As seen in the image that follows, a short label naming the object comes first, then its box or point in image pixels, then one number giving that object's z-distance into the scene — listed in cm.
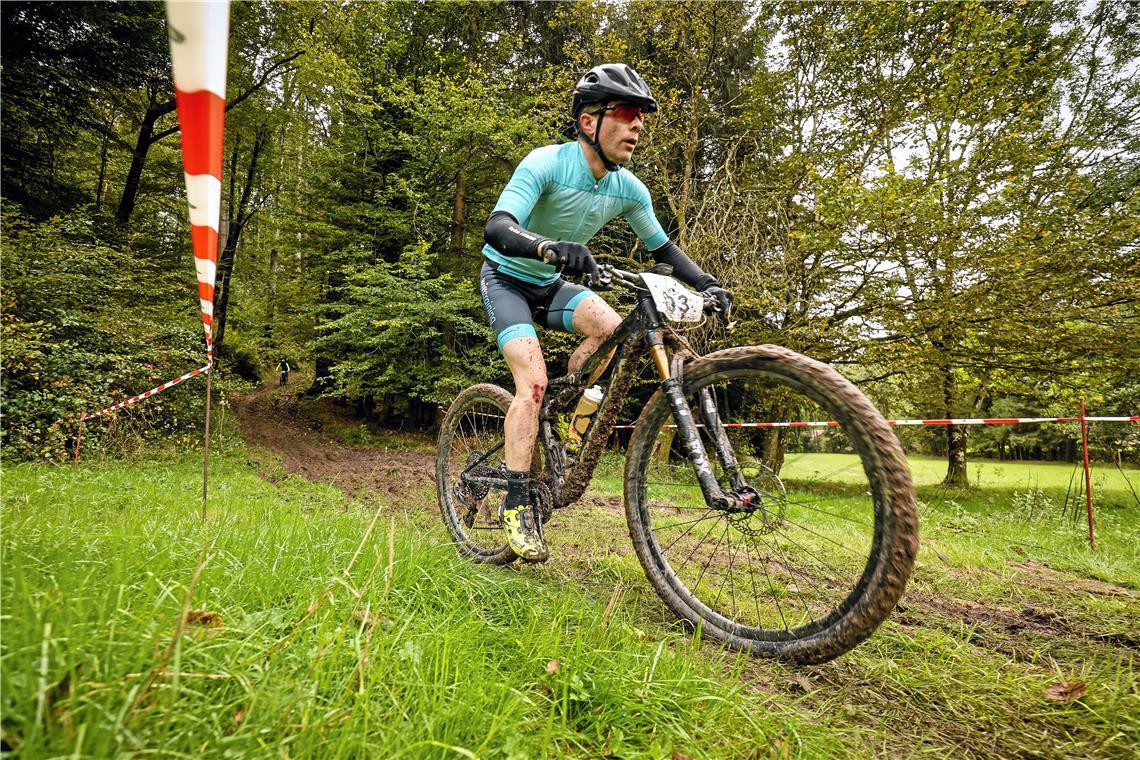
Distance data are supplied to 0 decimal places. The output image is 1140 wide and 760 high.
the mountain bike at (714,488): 147
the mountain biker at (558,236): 233
